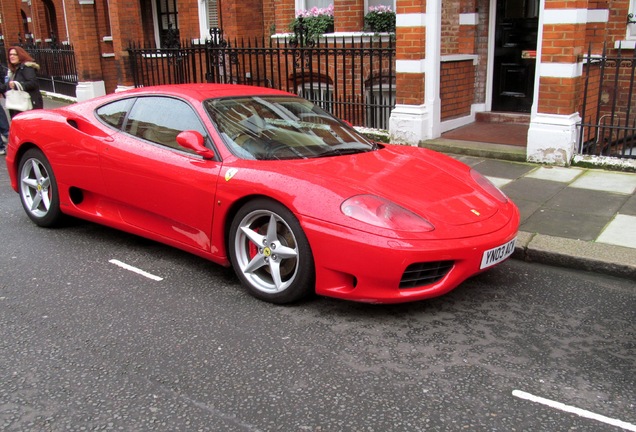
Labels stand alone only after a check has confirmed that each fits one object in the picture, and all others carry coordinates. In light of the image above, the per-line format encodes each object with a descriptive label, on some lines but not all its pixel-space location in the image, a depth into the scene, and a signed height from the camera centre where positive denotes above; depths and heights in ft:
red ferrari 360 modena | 12.20 -3.27
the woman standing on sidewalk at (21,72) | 32.04 -0.96
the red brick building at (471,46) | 24.75 -0.23
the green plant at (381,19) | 33.96 +1.37
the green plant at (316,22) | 37.04 +1.43
